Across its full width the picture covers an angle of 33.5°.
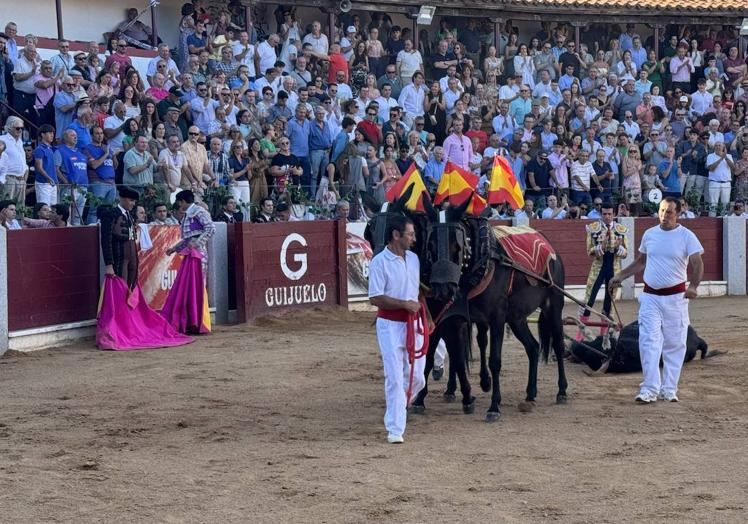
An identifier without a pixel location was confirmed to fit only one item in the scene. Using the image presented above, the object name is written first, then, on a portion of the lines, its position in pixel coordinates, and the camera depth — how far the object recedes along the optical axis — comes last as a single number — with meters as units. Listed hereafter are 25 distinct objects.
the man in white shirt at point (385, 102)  19.75
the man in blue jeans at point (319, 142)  17.89
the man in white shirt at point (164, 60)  17.44
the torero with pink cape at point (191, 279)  14.12
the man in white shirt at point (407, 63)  21.59
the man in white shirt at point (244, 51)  19.00
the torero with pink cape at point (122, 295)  13.32
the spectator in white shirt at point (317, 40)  20.69
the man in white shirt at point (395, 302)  8.12
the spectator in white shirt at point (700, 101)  23.89
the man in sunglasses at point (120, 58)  16.77
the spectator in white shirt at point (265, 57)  19.53
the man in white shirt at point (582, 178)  20.23
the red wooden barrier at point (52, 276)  12.91
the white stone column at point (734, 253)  21.25
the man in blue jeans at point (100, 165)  14.61
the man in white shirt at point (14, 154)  13.97
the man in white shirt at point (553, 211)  19.95
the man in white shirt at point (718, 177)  21.53
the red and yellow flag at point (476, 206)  9.28
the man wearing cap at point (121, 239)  13.42
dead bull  11.38
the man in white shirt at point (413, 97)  20.44
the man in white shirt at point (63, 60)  16.08
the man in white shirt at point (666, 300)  9.69
